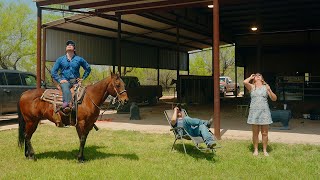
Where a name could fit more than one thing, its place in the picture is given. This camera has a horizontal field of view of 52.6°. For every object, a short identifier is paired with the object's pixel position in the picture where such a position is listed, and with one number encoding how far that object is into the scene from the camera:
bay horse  6.48
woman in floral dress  6.90
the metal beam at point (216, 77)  8.72
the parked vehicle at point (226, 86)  30.64
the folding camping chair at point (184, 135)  6.68
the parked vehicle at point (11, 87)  11.73
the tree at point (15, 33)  32.69
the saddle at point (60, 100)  6.47
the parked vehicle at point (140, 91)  18.39
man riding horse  6.47
